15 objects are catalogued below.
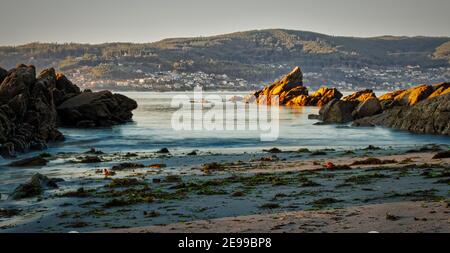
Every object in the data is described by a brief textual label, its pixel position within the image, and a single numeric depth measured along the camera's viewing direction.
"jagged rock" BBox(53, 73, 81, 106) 73.56
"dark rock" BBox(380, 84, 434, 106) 75.94
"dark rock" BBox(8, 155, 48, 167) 36.02
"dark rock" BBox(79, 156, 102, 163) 38.12
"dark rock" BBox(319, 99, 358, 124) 79.06
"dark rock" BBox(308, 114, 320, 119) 91.23
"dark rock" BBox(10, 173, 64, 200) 23.38
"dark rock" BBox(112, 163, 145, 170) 33.84
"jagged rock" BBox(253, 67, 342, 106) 141.38
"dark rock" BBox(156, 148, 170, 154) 45.16
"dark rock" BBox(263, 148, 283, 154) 44.29
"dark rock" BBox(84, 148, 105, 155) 45.33
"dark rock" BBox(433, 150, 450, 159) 32.36
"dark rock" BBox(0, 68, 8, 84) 58.42
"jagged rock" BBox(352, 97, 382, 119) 78.94
